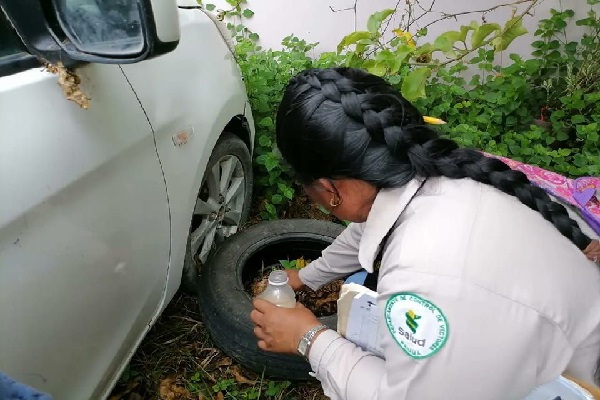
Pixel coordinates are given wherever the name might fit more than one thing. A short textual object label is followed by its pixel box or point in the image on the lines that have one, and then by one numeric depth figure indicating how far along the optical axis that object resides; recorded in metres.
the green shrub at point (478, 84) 3.00
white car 1.21
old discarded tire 2.08
